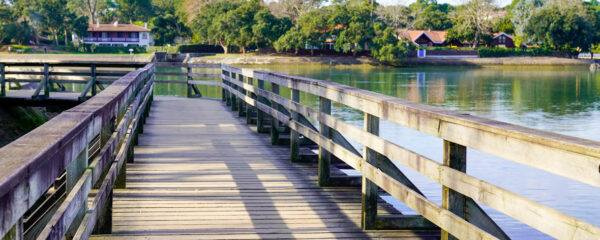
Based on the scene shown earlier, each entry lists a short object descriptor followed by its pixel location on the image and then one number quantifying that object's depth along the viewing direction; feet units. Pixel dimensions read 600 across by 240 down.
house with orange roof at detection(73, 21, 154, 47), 317.01
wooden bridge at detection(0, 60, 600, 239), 7.62
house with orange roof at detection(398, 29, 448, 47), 293.84
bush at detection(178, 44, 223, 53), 264.72
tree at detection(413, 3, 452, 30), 318.24
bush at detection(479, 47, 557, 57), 267.39
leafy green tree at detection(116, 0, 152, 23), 353.10
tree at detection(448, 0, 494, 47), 284.41
